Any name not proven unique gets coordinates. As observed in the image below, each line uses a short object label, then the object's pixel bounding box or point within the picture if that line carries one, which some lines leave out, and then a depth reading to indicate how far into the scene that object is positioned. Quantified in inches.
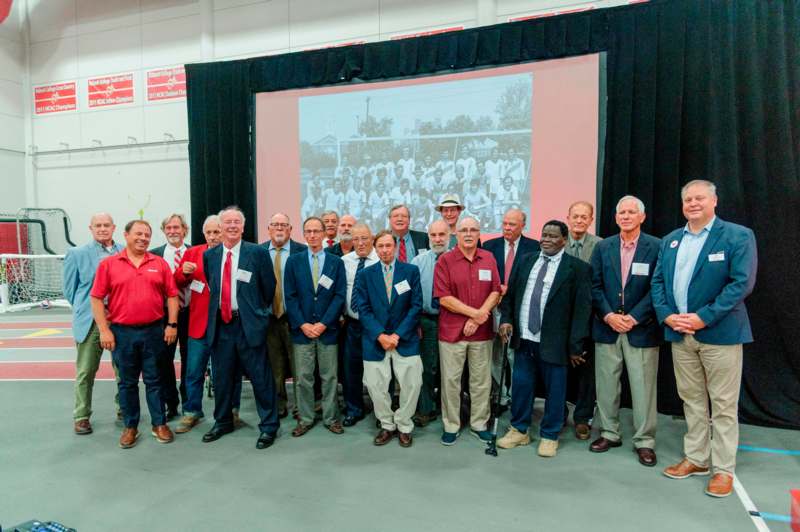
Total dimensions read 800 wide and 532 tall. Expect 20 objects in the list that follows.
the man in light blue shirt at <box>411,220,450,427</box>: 142.9
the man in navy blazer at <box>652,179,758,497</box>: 101.8
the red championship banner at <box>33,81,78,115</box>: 329.4
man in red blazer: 136.5
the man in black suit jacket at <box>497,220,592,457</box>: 119.3
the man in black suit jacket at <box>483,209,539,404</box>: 143.4
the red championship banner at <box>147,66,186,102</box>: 291.7
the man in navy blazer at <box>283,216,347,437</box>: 133.0
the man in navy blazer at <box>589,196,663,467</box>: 117.5
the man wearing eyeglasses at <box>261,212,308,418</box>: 145.6
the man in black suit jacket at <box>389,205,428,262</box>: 149.8
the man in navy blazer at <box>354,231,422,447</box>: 129.0
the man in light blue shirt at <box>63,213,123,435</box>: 136.4
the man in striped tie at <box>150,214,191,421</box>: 147.3
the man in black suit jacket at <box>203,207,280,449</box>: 127.3
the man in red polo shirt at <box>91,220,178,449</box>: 124.0
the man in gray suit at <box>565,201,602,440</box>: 137.1
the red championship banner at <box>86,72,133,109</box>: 307.0
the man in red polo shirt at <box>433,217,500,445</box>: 126.2
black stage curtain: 145.7
